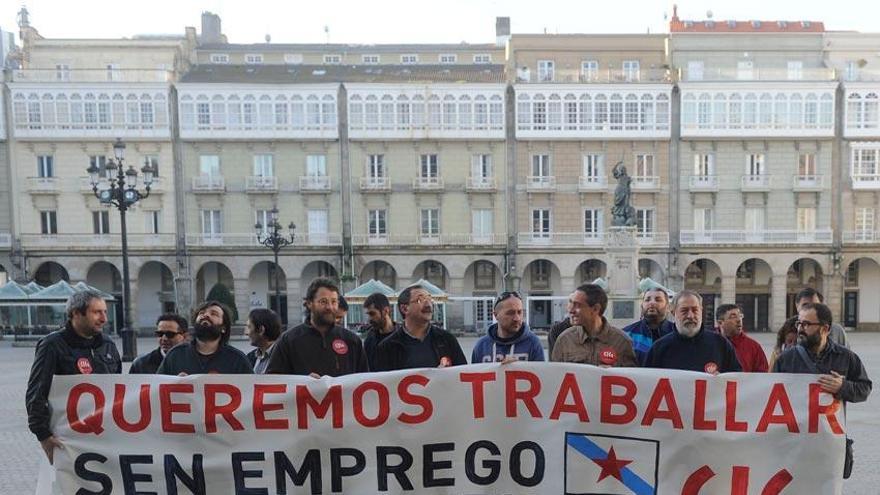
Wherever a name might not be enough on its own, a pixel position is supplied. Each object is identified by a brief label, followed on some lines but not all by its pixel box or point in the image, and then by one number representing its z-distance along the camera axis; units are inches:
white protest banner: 193.3
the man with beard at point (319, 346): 219.1
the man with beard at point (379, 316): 291.5
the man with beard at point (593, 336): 216.8
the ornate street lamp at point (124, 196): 735.1
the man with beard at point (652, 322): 256.7
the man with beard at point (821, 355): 204.1
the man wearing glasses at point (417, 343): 234.7
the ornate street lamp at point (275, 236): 1033.5
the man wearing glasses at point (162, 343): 239.8
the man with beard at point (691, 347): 213.3
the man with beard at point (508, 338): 227.0
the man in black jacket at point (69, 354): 198.2
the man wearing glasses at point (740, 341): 263.1
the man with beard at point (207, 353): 212.4
